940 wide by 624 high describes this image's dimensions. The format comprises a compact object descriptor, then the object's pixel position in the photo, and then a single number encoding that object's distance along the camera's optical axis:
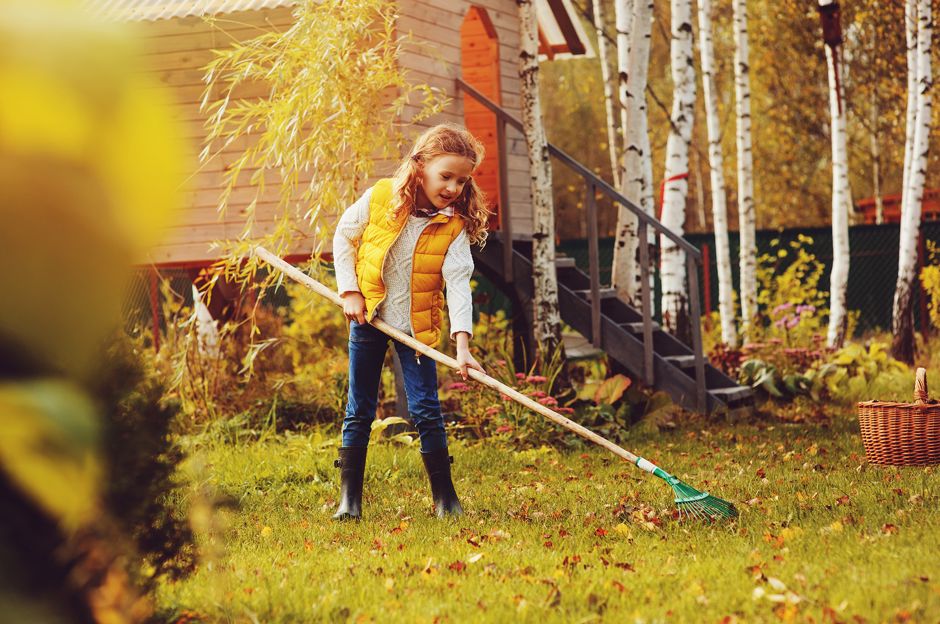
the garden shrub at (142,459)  2.10
